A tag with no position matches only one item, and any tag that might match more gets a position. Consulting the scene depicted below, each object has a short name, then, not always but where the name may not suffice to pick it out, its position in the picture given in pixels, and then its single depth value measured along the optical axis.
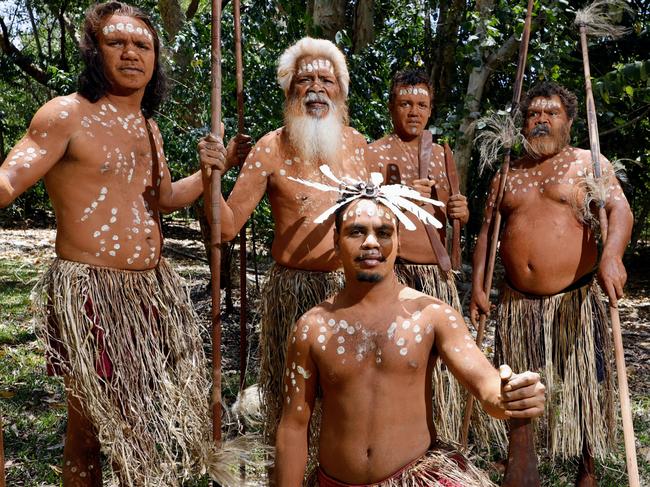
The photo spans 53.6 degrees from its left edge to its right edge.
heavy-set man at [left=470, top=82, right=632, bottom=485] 3.07
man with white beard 2.85
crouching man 2.04
